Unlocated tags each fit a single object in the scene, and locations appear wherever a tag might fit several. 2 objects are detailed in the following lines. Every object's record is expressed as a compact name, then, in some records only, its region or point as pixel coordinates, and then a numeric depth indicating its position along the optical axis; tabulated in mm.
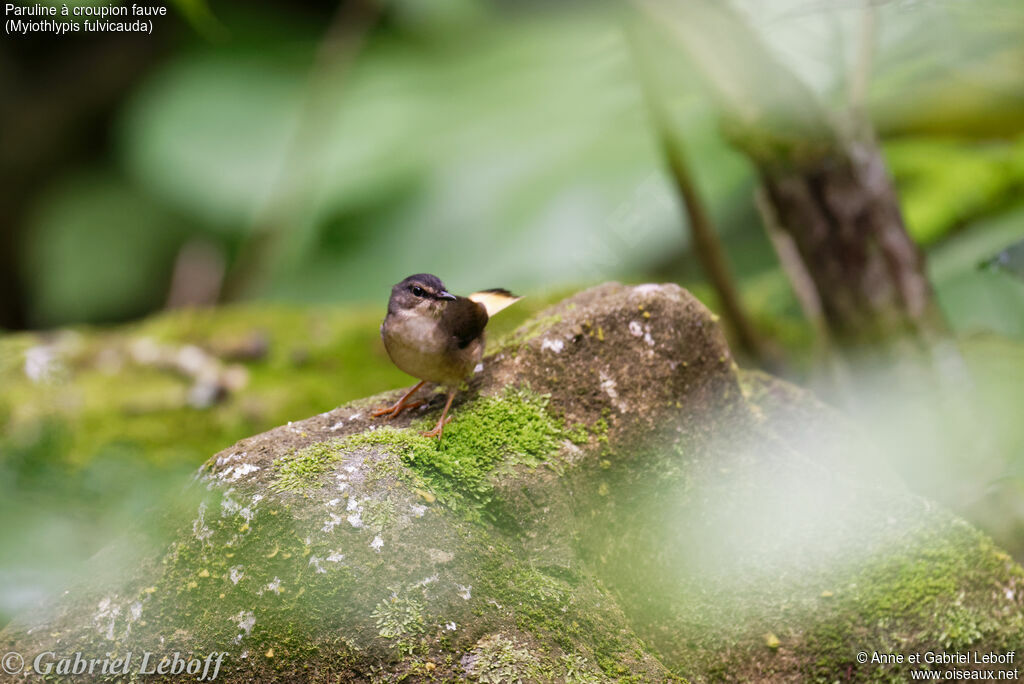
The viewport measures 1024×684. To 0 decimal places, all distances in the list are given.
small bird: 7833
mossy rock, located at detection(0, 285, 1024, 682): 7772
